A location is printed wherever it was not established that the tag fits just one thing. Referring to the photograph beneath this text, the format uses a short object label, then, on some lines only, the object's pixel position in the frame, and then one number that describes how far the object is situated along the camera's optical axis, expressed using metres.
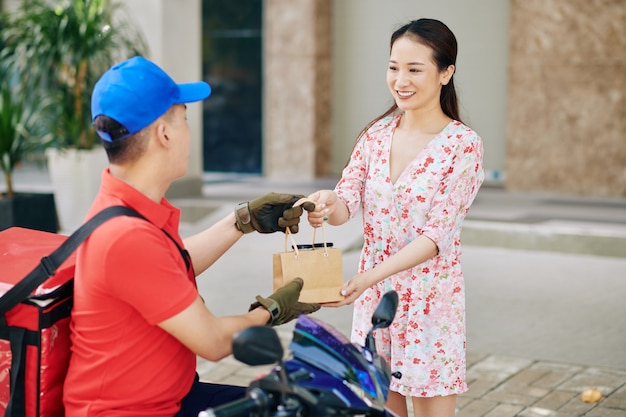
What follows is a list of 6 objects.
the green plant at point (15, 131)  8.76
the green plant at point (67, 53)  9.15
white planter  9.40
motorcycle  2.08
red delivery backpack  2.42
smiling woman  3.16
